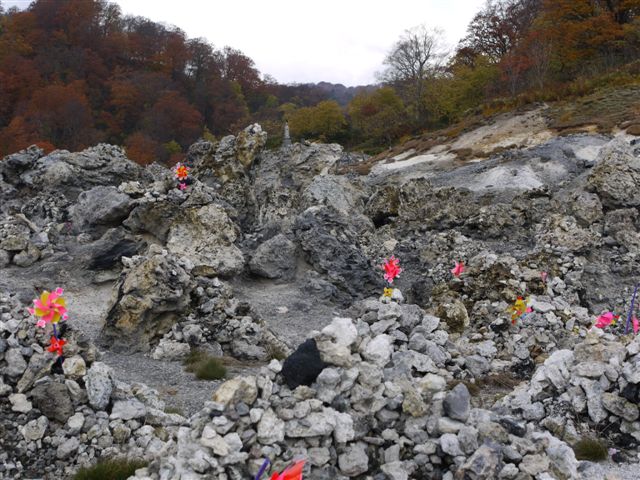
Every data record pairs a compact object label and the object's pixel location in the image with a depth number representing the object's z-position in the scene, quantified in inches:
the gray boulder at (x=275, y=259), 573.4
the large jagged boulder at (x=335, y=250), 563.2
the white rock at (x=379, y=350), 207.0
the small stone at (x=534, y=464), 162.3
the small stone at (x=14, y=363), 243.6
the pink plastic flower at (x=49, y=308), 255.4
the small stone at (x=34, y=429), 224.5
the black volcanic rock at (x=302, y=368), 188.2
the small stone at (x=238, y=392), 170.7
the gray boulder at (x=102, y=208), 589.6
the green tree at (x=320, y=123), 2092.8
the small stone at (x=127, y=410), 241.1
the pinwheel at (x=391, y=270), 456.9
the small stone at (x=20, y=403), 233.8
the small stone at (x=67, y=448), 221.3
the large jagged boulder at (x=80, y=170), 732.7
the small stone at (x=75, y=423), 230.4
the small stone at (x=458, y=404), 180.9
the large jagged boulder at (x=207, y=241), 542.0
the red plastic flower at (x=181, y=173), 597.6
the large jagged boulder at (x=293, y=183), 784.9
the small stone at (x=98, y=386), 242.5
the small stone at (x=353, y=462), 171.3
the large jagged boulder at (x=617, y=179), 622.8
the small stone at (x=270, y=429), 165.0
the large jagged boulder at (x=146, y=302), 394.0
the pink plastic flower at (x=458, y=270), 488.4
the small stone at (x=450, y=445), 171.5
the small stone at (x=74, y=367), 251.0
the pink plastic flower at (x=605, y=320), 304.7
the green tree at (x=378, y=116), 1879.9
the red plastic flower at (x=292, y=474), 148.1
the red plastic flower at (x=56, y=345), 253.1
